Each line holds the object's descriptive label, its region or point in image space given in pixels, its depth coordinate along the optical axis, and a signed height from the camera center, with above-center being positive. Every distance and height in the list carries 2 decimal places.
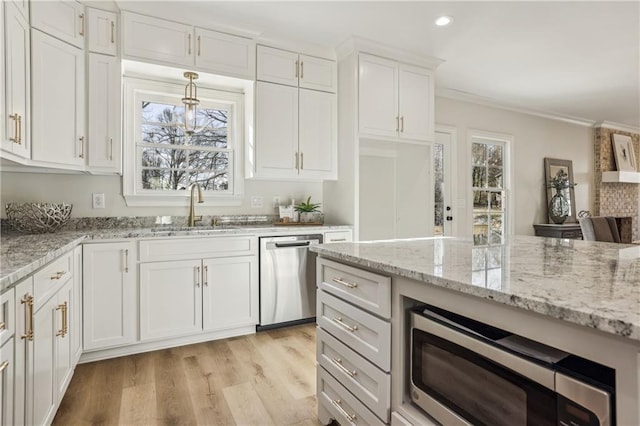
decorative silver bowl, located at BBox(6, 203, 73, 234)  2.31 -0.03
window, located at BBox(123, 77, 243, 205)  3.06 +0.61
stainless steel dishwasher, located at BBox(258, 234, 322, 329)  2.99 -0.59
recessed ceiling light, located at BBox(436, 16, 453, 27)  2.83 +1.56
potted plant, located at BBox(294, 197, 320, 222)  3.49 +0.00
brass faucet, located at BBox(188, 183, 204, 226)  3.05 +0.06
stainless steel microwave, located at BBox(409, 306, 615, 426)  0.73 -0.41
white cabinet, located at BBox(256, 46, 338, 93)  3.17 +1.35
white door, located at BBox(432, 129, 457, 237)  4.65 +0.38
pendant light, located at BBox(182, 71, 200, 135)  3.03 +0.96
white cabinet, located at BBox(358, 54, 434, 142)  3.34 +1.12
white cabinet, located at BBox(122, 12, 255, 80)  2.69 +1.35
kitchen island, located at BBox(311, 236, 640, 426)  0.66 -0.19
